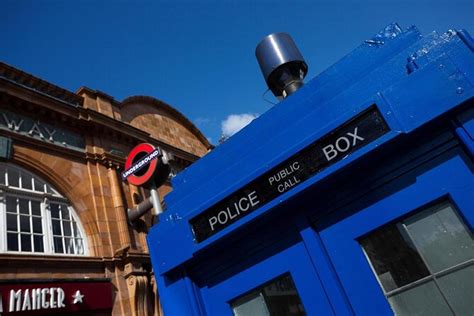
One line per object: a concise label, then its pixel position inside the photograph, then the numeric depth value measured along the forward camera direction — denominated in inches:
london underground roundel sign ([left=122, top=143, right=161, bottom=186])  181.9
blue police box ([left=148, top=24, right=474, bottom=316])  91.0
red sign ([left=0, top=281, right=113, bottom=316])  284.2
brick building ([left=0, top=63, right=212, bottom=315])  315.3
